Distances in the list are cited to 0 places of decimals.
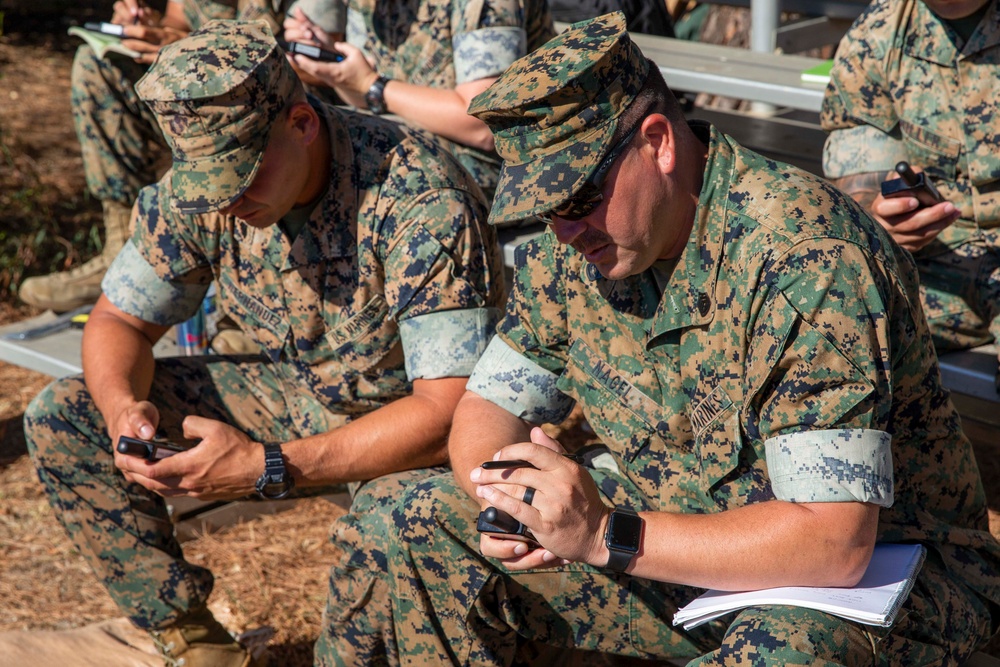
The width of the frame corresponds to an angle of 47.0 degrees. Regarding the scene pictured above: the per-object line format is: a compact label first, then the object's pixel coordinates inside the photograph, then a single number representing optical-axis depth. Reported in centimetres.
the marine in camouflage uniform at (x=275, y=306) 245
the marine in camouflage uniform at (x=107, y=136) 453
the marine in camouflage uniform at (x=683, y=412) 180
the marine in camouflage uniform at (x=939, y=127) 286
